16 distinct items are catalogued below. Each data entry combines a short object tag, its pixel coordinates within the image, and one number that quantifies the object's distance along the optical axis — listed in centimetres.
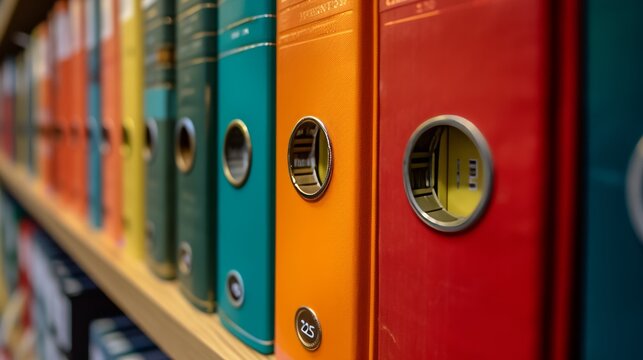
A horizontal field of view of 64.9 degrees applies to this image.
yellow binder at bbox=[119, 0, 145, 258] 67
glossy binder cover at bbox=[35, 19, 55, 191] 121
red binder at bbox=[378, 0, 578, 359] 22
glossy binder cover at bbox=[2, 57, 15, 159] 192
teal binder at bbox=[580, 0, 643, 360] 20
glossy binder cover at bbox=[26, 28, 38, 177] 146
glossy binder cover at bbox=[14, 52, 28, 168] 165
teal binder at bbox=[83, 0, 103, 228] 83
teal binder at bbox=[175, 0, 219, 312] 49
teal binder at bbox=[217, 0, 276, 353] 40
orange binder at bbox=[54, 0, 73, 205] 105
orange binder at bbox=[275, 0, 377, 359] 31
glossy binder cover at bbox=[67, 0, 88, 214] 93
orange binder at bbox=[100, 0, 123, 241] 74
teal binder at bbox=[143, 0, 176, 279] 59
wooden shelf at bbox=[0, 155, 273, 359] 44
